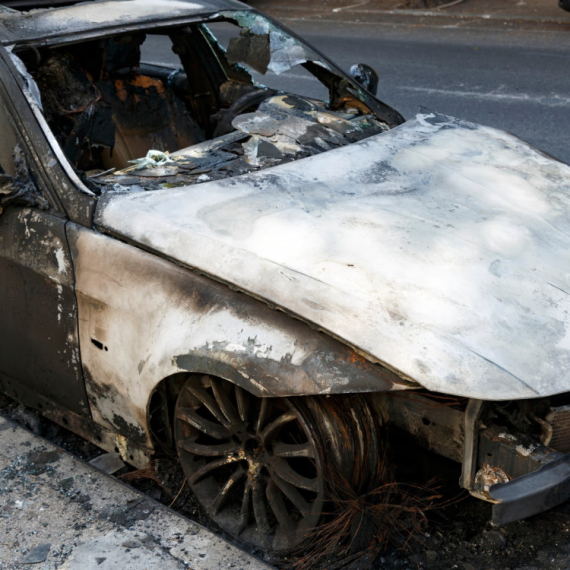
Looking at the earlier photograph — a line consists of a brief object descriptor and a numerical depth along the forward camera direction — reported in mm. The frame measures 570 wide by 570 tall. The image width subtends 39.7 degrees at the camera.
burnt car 2324
